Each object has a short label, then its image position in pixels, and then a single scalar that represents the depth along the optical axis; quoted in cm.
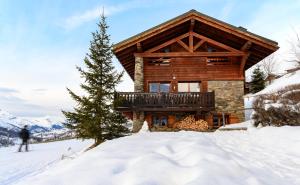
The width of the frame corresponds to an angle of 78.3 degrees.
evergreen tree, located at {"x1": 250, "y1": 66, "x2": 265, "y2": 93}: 1830
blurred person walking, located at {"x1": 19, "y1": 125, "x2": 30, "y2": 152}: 1179
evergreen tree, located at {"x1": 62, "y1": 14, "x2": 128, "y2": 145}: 853
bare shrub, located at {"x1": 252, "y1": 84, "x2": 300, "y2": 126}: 643
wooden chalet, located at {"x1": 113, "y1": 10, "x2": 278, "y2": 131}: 1182
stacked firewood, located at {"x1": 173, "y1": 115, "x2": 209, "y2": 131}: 1103
